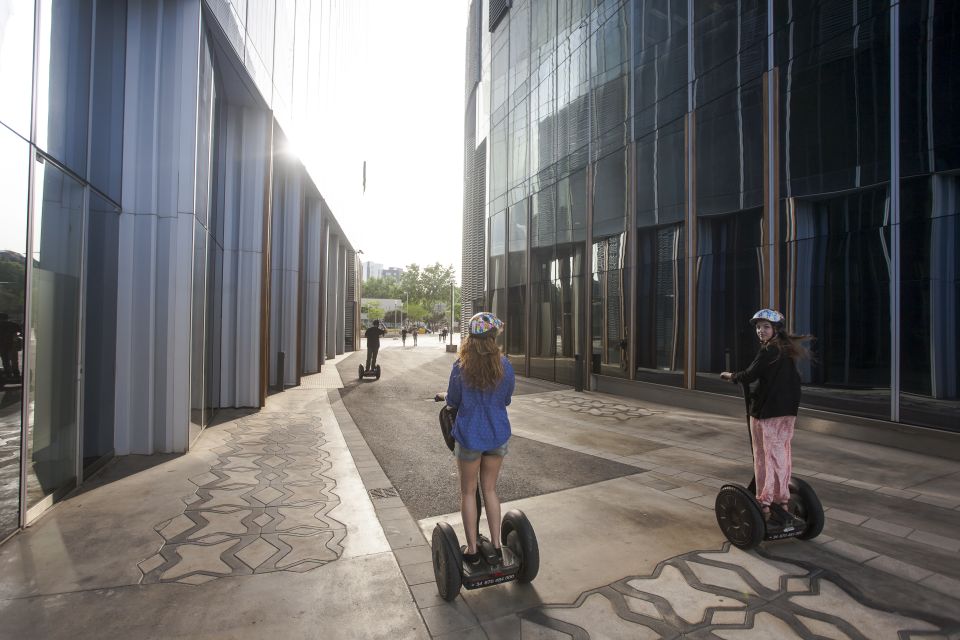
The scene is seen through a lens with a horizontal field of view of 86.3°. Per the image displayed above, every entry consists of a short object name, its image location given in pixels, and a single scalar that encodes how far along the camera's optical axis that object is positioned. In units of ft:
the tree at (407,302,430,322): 318.04
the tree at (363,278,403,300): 394.93
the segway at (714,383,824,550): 12.76
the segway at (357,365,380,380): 56.13
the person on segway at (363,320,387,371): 56.24
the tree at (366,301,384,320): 282.77
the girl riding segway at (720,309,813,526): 13.25
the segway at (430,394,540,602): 10.33
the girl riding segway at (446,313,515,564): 10.74
